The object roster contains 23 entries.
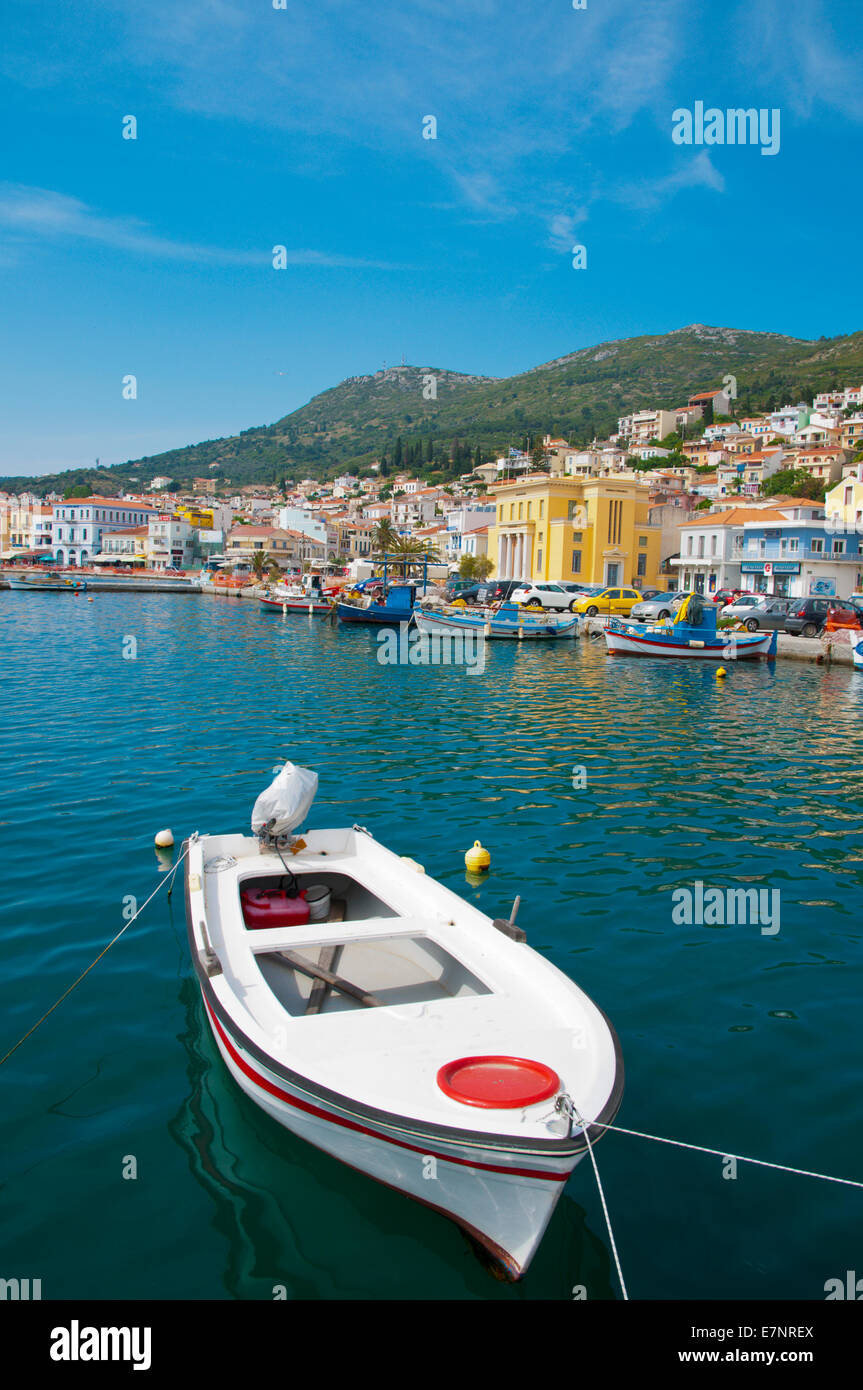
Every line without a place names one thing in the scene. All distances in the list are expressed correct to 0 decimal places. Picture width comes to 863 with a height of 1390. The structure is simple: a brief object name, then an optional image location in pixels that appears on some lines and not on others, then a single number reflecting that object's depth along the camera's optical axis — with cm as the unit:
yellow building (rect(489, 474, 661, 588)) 6869
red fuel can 772
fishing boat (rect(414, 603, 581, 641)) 4206
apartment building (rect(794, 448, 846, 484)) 11600
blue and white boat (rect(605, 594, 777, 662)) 3528
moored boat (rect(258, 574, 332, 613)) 5852
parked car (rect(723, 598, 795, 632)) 4006
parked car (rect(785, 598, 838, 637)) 4019
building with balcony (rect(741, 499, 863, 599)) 5603
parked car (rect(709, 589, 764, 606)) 4794
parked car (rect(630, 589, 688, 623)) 4594
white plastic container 804
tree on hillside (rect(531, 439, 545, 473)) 13938
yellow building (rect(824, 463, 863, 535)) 5647
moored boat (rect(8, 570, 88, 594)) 8069
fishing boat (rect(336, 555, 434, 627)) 4938
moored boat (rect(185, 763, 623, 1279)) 421
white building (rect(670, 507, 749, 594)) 6228
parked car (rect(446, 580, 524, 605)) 5875
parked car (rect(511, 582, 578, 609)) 5183
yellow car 4988
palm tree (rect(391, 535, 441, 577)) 9020
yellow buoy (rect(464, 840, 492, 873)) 1032
